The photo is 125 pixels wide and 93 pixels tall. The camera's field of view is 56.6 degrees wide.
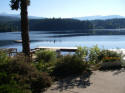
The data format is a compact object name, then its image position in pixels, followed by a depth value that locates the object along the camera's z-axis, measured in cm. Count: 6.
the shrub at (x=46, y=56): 503
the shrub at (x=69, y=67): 390
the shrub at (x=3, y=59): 312
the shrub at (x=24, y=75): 267
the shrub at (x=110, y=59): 458
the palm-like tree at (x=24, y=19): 523
